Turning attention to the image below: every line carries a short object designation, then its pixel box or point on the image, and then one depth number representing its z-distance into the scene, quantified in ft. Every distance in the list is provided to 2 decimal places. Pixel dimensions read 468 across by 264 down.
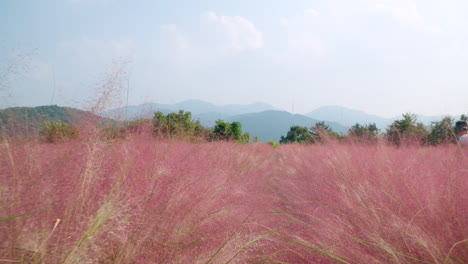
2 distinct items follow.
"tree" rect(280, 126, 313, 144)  74.58
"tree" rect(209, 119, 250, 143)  47.41
